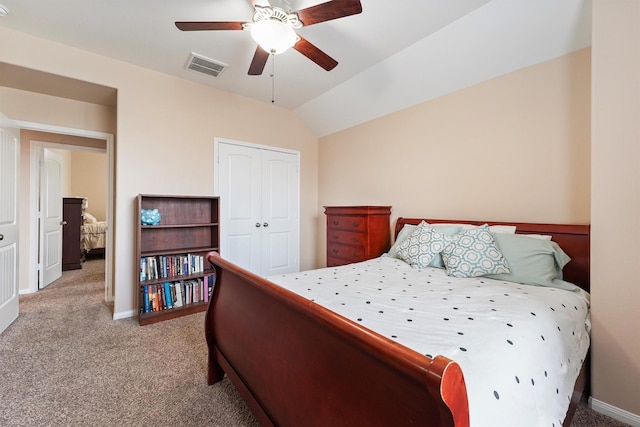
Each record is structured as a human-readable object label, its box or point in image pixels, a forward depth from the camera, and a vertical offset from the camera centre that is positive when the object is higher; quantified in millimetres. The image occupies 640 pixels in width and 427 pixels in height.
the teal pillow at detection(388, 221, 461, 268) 2184 -187
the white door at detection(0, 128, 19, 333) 2424 -149
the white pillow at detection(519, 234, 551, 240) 1938 -162
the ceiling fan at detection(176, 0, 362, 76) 1610 +1203
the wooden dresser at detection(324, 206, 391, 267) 2963 -233
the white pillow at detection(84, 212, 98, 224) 6015 -167
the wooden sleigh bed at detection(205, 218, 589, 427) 566 -495
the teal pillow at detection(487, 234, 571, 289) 1714 -310
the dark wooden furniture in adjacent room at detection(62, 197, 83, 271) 4793 -397
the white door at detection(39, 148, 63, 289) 3760 -98
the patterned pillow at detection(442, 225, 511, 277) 1837 -302
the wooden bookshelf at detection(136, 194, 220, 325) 2770 -458
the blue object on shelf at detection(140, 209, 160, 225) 2859 -54
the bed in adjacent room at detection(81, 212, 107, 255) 5695 -551
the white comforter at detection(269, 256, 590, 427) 812 -457
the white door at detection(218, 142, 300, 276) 3545 +70
